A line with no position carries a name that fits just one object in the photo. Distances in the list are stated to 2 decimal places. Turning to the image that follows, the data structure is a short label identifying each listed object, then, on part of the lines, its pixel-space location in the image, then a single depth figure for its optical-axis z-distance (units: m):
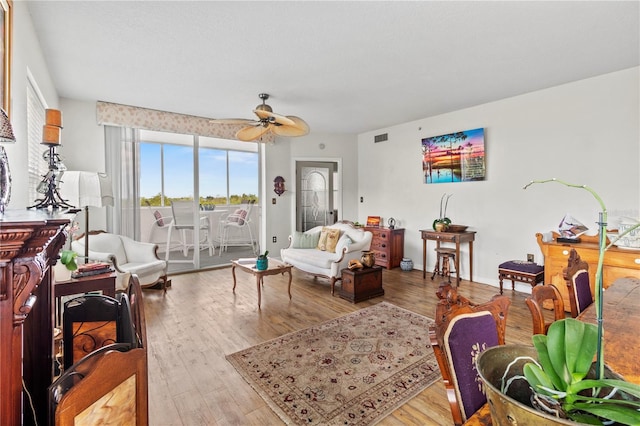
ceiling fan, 3.35
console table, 4.51
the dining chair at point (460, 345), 0.97
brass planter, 0.50
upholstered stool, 3.74
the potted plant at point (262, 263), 3.73
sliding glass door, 5.56
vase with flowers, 1.75
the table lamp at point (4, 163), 1.03
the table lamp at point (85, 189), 2.86
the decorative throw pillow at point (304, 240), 5.07
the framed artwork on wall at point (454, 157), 4.63
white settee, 4.20
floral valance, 4.44
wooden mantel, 0.76
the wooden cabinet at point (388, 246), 5.62
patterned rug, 1.94
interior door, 6.44
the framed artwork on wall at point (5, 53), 1.76
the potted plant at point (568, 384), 0.50
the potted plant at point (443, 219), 4.82
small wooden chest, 3.87
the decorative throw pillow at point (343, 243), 4.29
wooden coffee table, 3.65
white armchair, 3.72
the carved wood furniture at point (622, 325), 1.02
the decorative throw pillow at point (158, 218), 6.06
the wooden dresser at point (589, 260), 3.02
